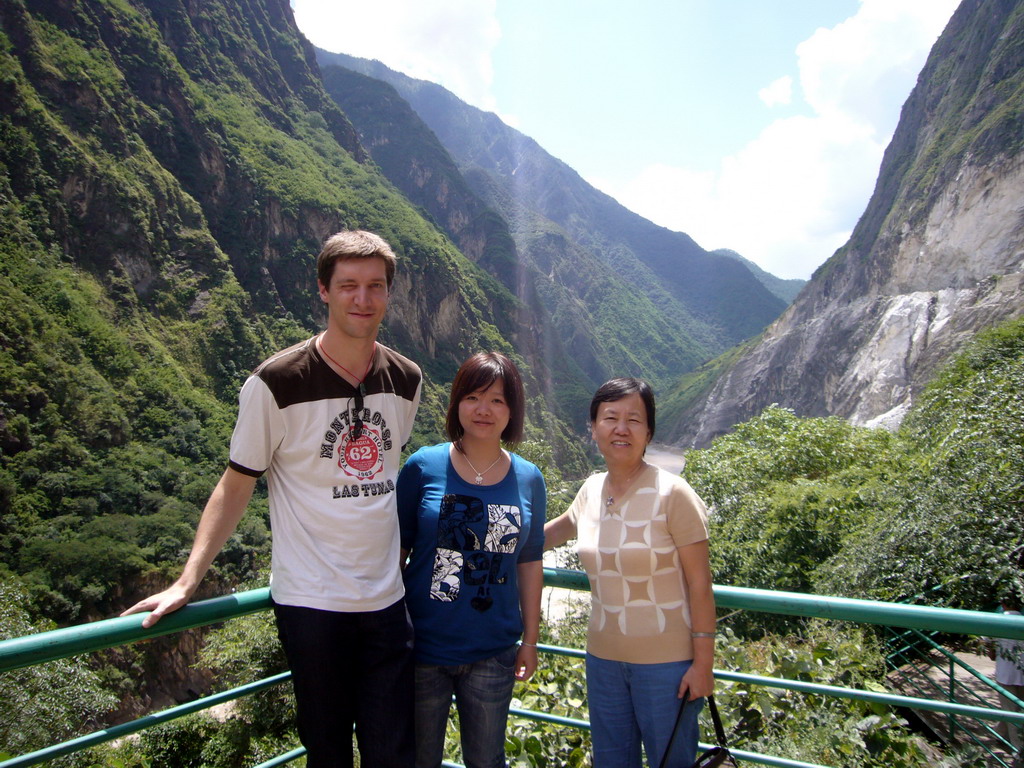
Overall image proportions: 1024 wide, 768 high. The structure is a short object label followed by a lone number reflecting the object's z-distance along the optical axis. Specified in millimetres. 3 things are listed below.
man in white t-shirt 1874
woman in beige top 2037
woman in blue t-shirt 2084
